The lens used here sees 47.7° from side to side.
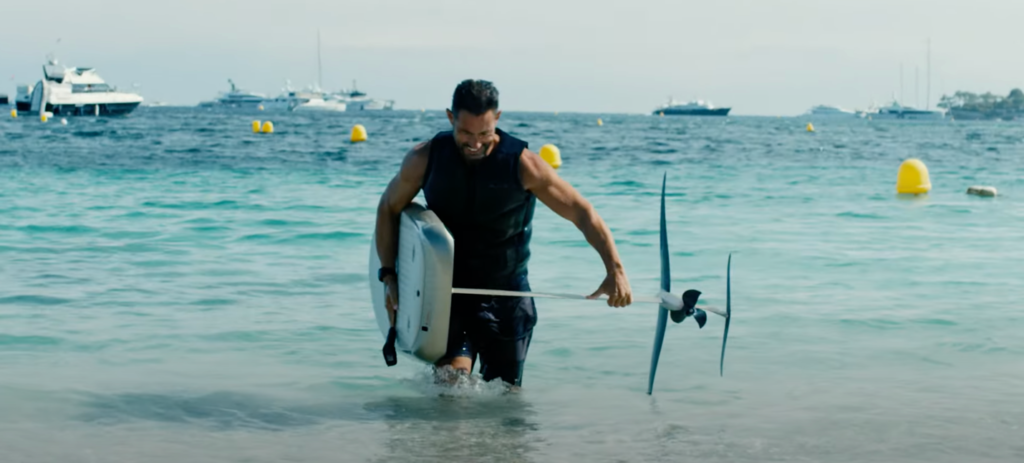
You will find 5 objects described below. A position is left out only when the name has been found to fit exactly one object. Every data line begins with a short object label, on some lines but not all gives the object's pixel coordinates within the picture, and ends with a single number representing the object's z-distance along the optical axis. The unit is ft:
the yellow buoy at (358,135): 139.33
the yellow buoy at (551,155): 84.38
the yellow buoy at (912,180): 65.31
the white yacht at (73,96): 243.60
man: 14.20
